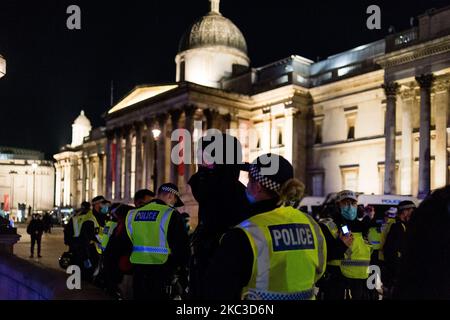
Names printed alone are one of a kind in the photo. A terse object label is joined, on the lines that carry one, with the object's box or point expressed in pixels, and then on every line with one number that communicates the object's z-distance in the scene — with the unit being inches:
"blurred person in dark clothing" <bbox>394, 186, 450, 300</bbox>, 60.4
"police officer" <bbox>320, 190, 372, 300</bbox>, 226.8
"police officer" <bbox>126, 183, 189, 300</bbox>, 193.6
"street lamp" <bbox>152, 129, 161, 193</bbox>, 763.0
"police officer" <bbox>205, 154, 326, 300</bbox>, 91.5
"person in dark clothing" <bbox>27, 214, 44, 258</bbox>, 698.8
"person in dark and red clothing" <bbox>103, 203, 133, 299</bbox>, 189.9
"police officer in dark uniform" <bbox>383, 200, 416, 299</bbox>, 267.7
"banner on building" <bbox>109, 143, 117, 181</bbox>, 1815.9
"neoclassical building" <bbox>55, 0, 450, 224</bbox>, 1032.8
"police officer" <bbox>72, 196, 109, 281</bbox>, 322.0
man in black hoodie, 137.6
